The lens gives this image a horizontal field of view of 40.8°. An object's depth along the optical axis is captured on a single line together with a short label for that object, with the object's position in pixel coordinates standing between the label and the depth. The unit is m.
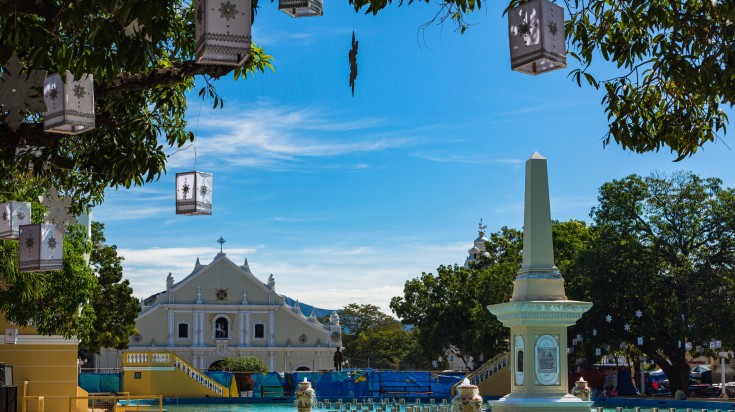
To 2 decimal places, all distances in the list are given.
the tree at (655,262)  37.53
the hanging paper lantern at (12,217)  13.07
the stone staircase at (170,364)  42.03
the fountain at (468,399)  16.48
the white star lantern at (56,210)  14.74
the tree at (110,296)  40.25
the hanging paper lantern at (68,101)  8.17
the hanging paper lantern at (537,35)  7.38
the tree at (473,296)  44.34
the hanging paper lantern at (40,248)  12.86
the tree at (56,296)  18.41
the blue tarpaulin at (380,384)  42.84
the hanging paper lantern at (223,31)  6.80
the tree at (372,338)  75.88
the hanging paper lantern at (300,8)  7.63
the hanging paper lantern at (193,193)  11.09
